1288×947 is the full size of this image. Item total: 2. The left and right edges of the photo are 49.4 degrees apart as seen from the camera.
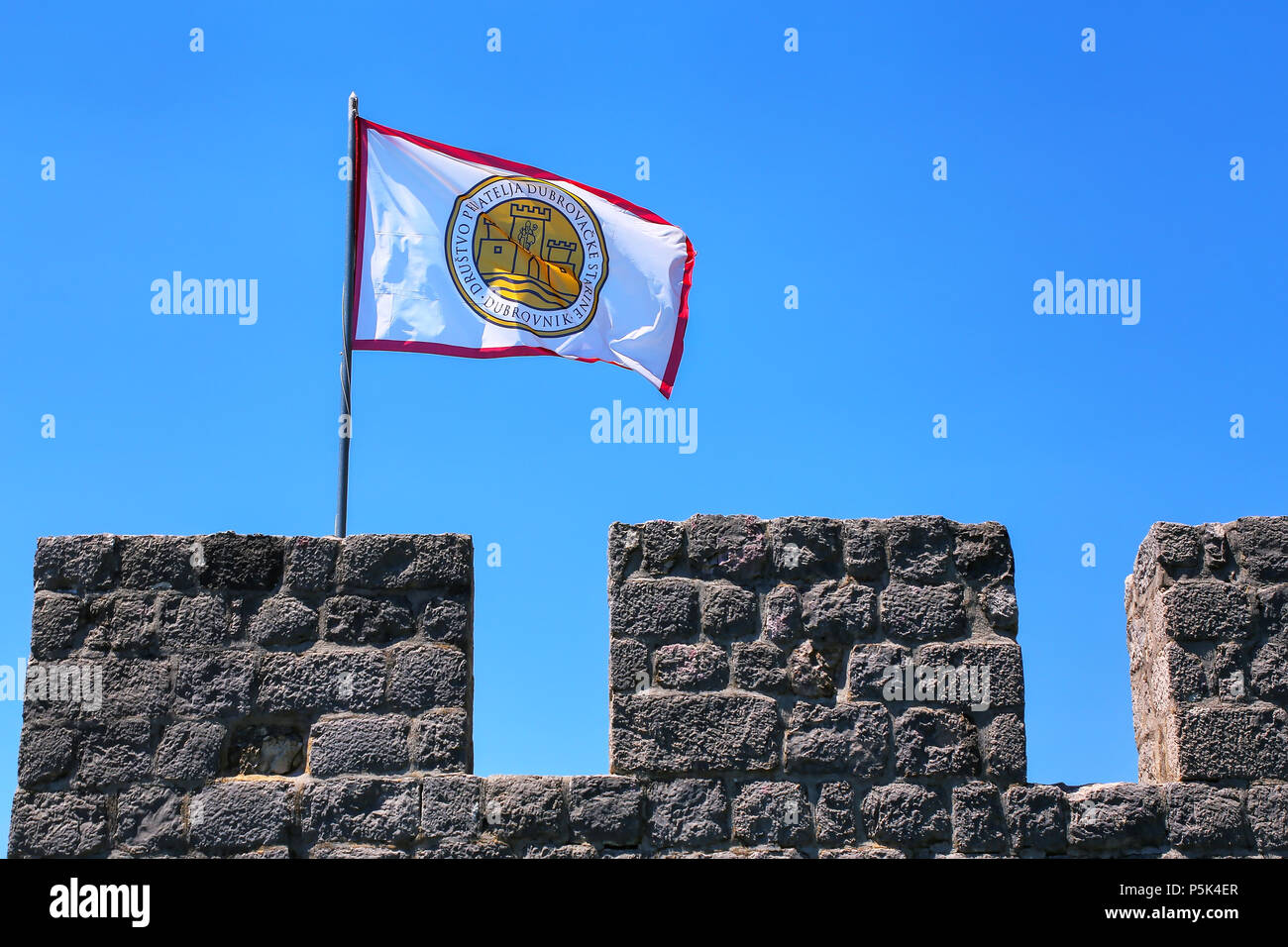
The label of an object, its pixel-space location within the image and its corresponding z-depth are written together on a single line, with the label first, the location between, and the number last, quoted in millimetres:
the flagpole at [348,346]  5617
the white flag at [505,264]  6844
